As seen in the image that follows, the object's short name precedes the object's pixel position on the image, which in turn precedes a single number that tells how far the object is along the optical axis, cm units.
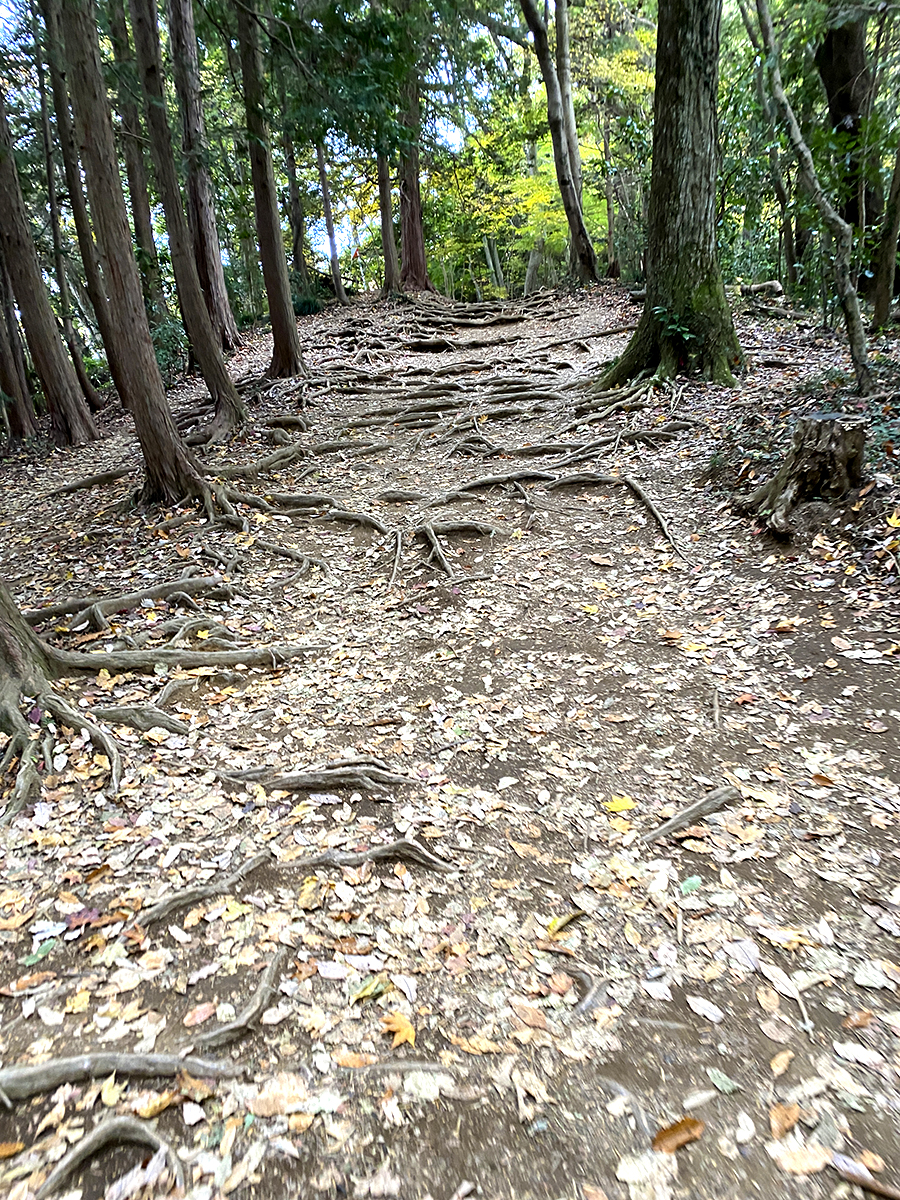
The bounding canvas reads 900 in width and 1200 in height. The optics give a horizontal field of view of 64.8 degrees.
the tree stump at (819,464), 538
